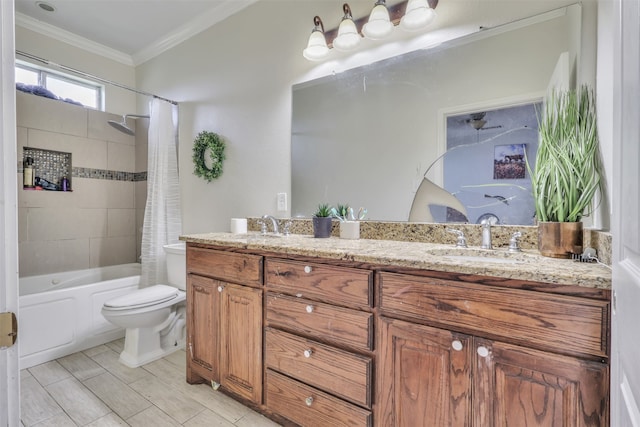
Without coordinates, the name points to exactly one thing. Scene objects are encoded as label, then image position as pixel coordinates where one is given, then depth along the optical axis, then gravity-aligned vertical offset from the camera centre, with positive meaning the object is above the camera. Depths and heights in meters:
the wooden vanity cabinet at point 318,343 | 1.16 -0.55
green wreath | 2.50 +0.46
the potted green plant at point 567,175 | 1.07 +0.13
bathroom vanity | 0.83 -0.43
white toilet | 1.96 -0.73
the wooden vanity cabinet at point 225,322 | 1.47 -0.58
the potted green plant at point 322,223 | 1.76 -0.08
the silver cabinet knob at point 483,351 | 0.93 -0.43
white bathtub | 2.00 -0.76
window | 2.76 +1.21
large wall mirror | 1.36 +0.47
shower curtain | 2.68 +0.11
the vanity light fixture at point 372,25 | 1.58 +1.03
